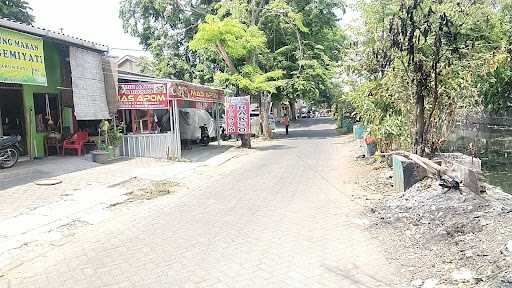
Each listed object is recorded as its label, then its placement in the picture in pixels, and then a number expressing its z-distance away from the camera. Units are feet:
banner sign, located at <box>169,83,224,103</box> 53.31
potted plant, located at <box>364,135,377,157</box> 48.03
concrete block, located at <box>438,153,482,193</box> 25.44
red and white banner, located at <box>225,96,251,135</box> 72.36
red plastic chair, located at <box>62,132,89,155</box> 51.39
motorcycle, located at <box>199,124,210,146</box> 77.77
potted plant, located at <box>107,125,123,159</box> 51.87
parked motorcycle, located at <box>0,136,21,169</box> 40.75
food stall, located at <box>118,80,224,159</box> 52.80
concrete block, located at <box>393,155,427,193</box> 28.94
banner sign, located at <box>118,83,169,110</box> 52.75
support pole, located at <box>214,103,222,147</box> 78.43
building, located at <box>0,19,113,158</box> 40.11
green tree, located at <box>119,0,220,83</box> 103.19
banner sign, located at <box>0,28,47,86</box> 37.60
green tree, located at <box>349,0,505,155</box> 31.04
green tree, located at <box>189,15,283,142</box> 67.87
